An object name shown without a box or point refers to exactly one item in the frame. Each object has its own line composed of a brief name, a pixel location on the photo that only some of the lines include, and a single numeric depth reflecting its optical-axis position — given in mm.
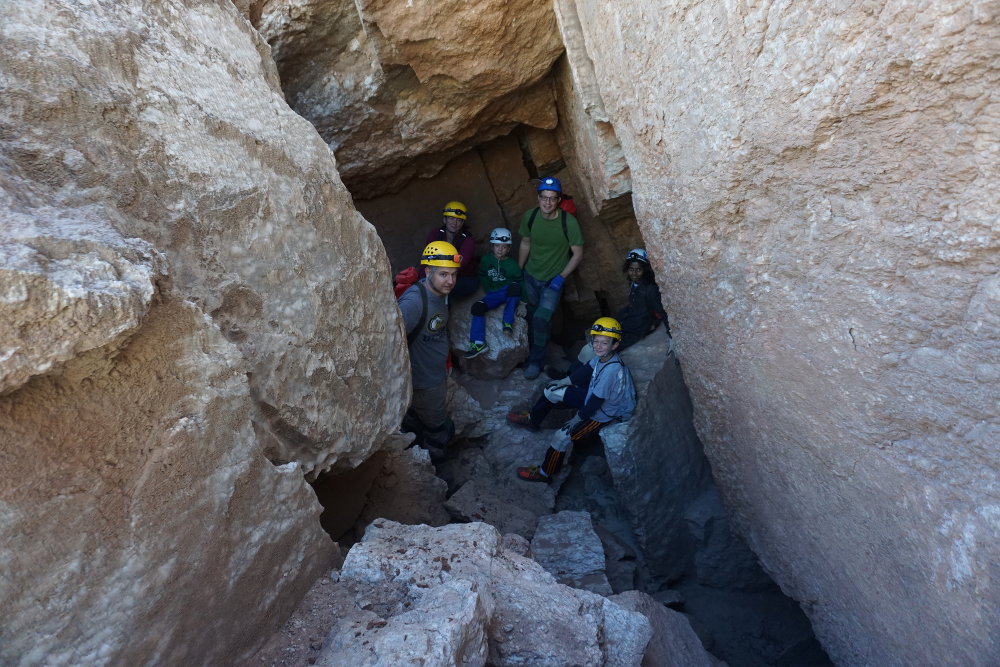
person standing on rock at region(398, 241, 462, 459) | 3941
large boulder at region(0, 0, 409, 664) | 1443
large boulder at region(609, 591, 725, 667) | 2748
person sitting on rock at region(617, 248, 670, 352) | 5492
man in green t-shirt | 5539
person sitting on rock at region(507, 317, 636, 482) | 4527
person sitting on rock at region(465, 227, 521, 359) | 5547
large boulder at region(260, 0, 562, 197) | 4160
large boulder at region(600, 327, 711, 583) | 4359
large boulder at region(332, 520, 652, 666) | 1847
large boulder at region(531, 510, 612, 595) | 3604
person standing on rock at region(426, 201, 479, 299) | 5625
